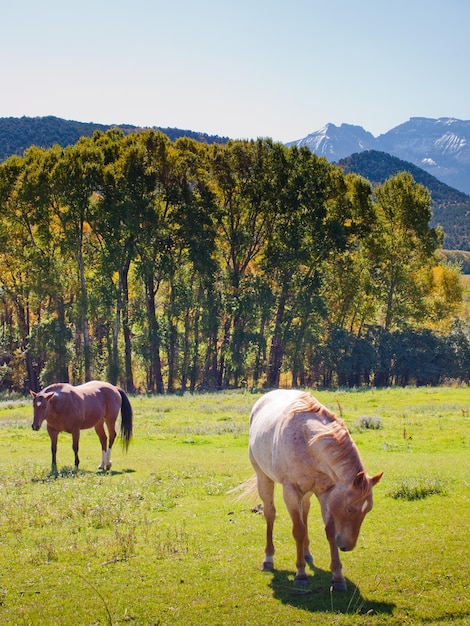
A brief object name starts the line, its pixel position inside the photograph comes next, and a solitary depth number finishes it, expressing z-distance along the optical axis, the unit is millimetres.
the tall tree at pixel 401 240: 54719
